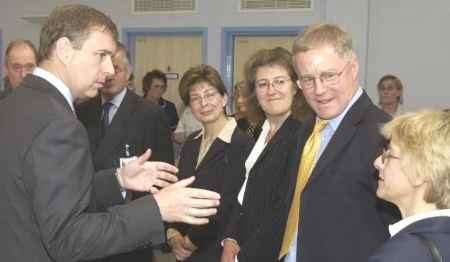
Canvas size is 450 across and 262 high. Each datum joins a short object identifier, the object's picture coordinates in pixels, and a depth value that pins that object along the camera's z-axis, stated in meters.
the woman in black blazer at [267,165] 2.22
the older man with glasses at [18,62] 3.40
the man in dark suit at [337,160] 1.75
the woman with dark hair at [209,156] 2.71
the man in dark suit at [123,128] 2.79
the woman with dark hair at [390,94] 5.42
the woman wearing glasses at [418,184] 1.31
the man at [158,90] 6.48
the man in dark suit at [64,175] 1.38
